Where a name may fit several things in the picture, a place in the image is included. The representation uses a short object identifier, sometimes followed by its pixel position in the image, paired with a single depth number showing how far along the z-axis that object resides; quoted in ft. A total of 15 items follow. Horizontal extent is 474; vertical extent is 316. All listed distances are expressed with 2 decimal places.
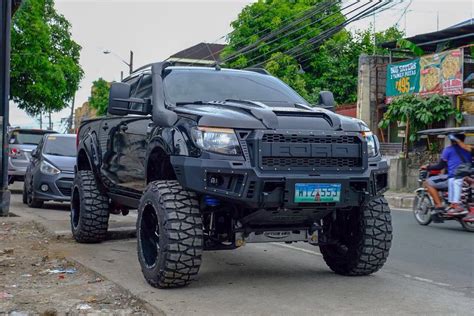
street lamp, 123.25
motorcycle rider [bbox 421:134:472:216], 36.71
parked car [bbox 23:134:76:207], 44.39
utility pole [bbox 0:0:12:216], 37.32
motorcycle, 36.65
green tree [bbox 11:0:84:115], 94.38
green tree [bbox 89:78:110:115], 161.07
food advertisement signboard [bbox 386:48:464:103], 66.08
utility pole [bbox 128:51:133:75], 133.33
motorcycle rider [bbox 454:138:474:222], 36.09
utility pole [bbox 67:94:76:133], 205.86
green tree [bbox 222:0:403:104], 105.70
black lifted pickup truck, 17.43
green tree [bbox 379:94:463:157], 65.58
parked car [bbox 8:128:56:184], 59.88
